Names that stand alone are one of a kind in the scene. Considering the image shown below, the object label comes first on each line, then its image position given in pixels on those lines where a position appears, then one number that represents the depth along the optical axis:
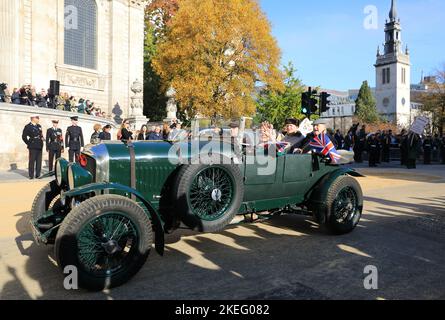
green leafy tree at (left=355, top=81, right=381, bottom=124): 90.94
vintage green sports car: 3.78
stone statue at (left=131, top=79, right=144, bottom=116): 26.27
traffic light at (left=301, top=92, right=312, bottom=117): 16.30
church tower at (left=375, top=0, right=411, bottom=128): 101.00
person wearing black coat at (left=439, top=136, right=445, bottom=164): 24.06
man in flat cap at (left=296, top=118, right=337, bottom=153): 5.90
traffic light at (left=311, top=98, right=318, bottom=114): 16.47
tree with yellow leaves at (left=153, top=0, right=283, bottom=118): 27.91
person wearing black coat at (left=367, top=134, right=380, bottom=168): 20.51
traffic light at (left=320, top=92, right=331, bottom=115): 17.09
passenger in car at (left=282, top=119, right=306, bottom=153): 6.02
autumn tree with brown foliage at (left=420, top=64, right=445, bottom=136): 50.47
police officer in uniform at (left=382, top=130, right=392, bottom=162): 22.95
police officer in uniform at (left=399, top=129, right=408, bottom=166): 20.47
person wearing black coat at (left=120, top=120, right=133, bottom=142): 11.23
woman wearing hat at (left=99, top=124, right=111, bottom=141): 12.69
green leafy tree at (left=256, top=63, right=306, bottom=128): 38.94
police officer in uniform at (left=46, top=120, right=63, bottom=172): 13.70
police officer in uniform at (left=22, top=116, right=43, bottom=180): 12.73
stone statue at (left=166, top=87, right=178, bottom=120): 27.46
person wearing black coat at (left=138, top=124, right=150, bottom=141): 13.33
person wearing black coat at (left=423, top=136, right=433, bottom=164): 23.39
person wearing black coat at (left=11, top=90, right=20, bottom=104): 17.97
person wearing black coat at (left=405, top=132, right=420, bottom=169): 19.44
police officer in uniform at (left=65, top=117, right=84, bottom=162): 14.00
